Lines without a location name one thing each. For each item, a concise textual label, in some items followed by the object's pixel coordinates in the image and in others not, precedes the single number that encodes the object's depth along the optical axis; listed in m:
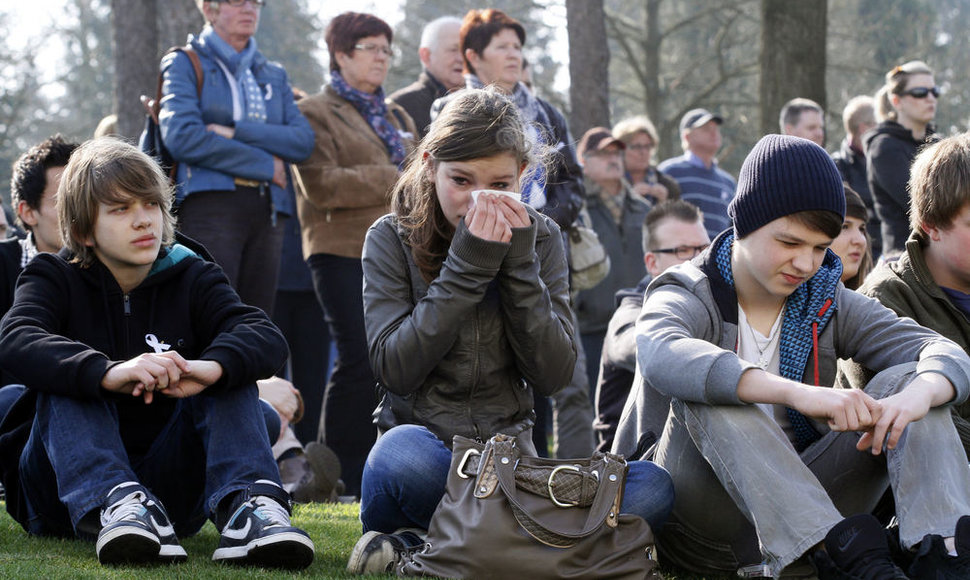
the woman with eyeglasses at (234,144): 12.23
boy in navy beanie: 6.50
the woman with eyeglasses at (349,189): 12.39
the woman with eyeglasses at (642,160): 19.37
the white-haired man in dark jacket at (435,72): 14.80
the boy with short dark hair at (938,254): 8.46
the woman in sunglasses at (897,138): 14.87
